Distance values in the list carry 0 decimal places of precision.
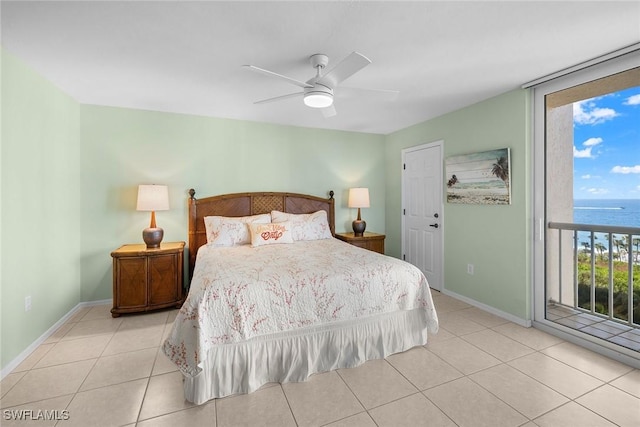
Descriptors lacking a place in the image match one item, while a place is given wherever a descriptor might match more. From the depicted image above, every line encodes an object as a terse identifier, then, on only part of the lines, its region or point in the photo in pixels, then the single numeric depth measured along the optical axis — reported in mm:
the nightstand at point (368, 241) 4129
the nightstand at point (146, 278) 3049
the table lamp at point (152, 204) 3203
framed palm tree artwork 3045
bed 1817
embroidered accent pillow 3309
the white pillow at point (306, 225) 3697
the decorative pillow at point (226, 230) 3359
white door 3943
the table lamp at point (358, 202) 4348
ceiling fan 1954
